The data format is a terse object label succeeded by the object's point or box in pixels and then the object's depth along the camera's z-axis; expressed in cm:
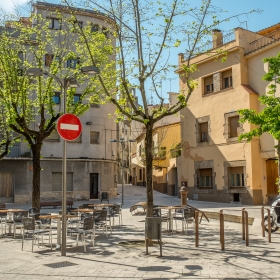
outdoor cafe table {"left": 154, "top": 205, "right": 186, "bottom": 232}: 1275
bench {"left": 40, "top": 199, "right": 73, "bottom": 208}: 2234
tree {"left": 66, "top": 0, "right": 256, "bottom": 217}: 1084
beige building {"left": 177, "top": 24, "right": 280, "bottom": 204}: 2444
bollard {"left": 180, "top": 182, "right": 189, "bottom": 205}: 1894
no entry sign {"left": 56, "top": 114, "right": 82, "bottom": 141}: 886
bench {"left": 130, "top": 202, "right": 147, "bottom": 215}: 1919
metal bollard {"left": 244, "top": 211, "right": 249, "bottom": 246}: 1014
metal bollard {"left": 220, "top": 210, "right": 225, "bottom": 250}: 958
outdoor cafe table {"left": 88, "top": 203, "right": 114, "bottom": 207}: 1526
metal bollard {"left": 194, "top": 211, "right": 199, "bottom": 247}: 992
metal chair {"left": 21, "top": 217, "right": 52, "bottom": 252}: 974
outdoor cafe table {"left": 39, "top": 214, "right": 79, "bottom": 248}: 990
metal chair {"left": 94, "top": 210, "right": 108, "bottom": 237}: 1152
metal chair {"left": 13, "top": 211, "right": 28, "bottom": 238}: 1199
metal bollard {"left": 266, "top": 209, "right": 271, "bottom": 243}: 1067
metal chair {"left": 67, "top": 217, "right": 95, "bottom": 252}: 947
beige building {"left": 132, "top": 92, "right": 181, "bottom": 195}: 3456
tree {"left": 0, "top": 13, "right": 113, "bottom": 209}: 1448
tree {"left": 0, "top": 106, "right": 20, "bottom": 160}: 1816
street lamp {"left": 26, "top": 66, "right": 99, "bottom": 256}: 889
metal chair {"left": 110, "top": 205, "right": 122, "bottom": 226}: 1425
